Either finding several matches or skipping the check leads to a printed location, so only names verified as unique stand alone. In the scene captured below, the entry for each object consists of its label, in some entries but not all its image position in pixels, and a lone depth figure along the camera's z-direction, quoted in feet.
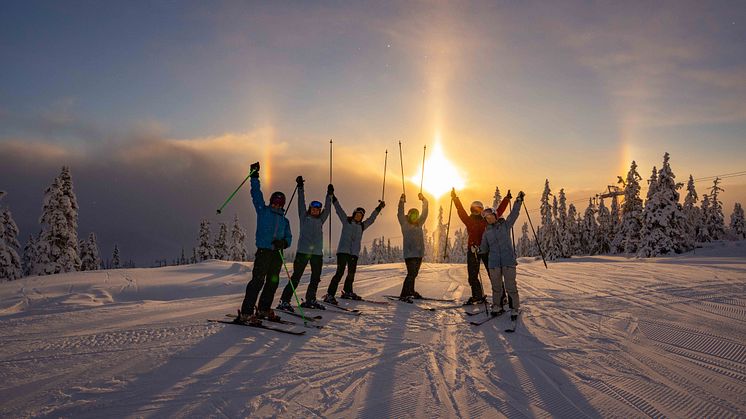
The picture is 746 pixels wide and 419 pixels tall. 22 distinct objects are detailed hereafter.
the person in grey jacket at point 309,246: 28.96
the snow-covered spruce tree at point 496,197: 226.79
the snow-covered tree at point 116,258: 243.40
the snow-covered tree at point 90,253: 175.83
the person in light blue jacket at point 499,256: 27.71
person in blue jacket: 23.27
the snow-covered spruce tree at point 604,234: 210.79
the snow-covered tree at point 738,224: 207.82
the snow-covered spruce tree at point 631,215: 160.76
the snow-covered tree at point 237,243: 193.03
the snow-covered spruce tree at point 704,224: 192.44
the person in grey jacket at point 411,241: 35.63
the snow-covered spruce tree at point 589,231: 207.41
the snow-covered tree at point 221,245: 189.88
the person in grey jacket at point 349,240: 33.92
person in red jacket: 32.32
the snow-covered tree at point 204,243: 179.44
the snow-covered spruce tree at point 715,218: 196.85
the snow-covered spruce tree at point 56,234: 111.34
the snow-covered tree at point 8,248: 99.09
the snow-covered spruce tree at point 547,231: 192.60
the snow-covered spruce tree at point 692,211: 194.59
